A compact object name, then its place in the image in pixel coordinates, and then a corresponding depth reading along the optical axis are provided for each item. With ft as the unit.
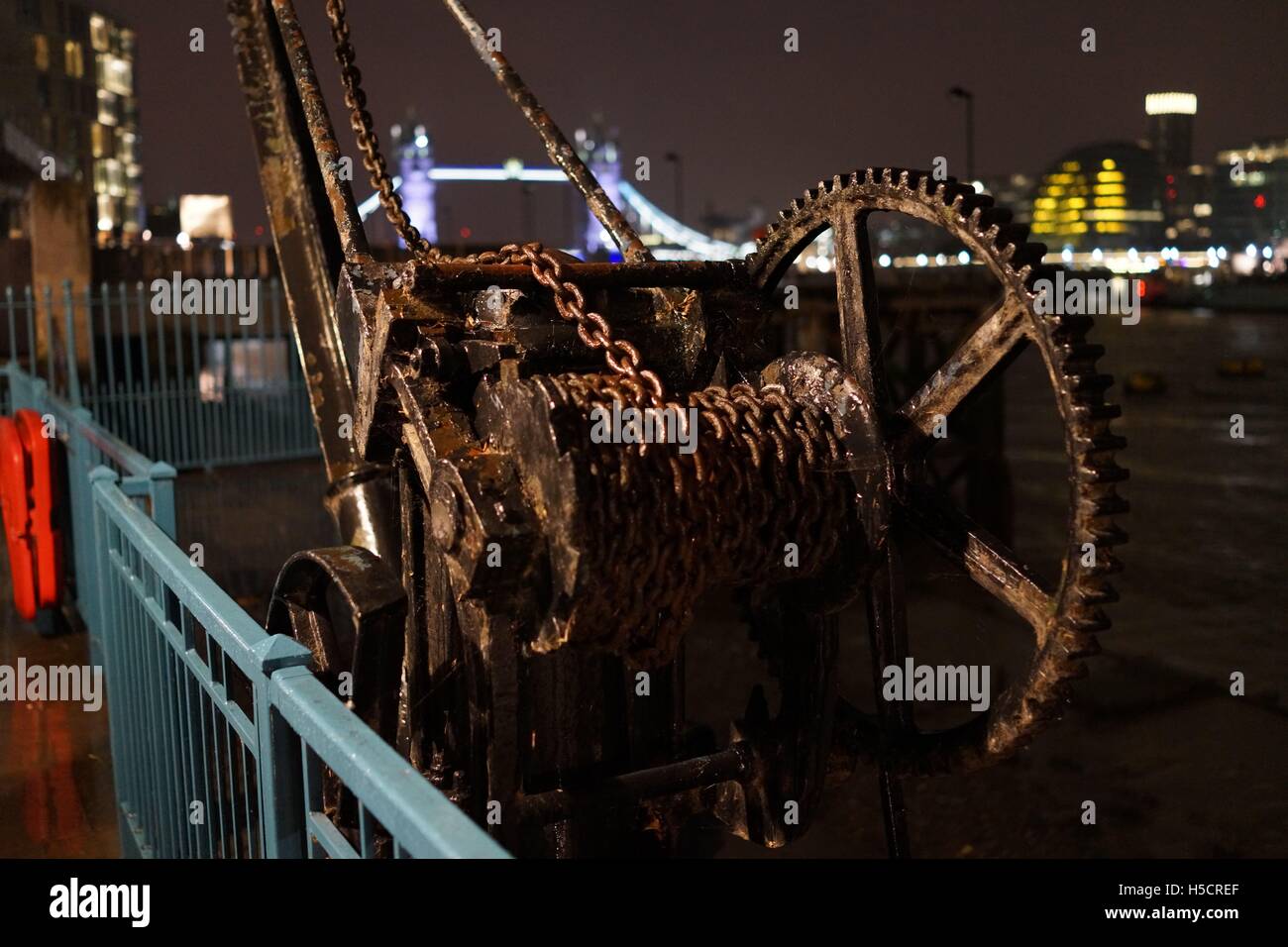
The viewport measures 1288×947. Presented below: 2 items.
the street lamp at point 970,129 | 137.39
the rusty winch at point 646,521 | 9.68
